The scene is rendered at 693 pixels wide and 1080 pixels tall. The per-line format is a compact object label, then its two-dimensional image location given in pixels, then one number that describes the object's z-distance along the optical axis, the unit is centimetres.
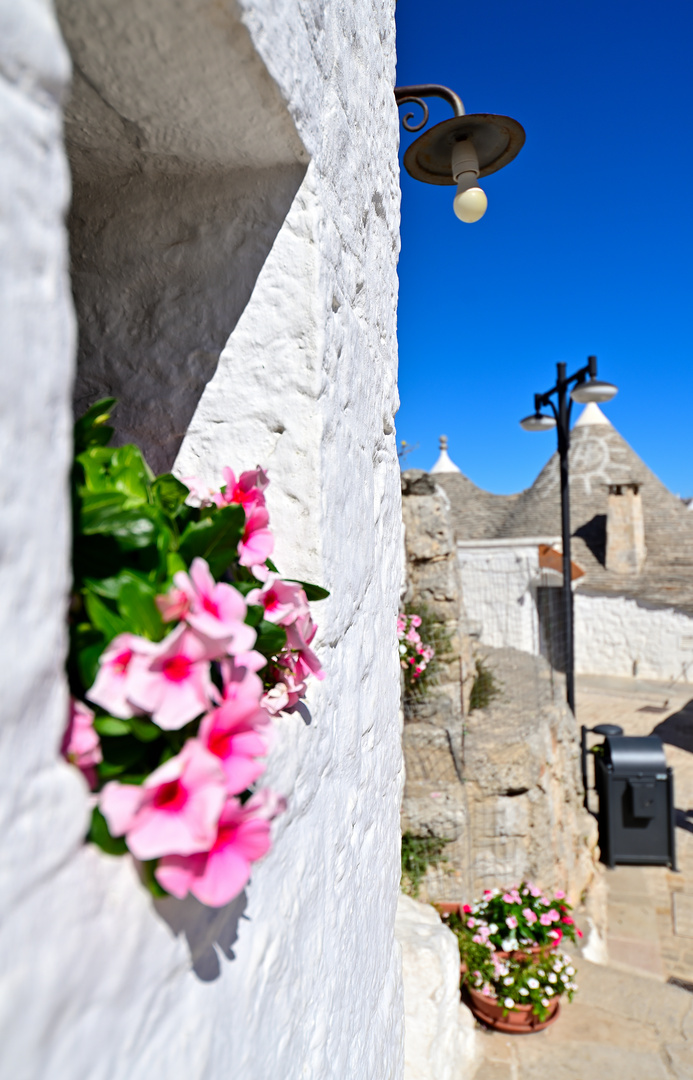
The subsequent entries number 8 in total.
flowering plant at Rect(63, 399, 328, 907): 61
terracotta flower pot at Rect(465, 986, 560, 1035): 367
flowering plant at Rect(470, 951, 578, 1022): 370
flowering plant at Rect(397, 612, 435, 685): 472
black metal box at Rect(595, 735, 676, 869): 607
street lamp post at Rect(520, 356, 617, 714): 665
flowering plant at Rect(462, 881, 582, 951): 410
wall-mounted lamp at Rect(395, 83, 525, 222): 251
